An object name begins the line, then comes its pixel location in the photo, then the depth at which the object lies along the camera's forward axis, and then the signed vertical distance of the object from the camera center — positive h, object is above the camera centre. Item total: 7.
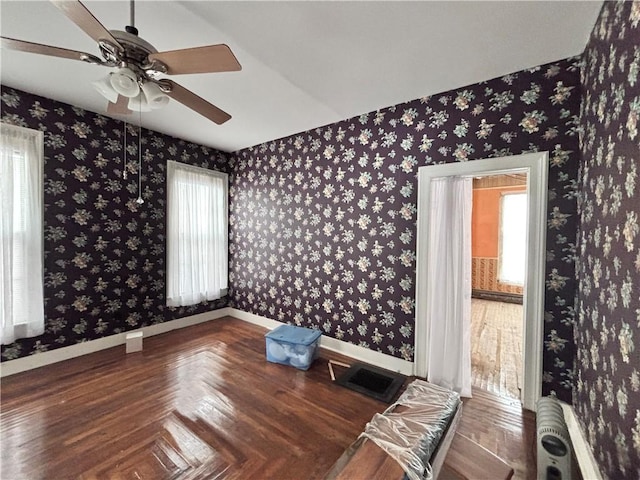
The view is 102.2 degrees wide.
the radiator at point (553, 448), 1.29 -1.09
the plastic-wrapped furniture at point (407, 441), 1.09 -0.99
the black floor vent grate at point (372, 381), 2.26 -1.37
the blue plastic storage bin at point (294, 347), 2.67 -1.19
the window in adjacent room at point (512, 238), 5.25 -0.02
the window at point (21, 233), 2.37 +0.00
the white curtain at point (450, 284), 2.27 -0.43
